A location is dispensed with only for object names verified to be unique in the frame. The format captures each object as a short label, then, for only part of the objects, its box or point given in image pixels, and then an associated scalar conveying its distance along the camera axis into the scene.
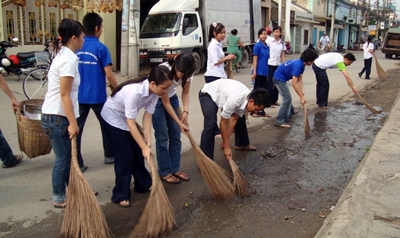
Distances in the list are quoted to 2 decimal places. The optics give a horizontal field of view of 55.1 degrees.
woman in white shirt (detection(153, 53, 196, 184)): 3.81
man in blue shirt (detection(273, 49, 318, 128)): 6.24
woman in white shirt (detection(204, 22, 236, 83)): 5.57
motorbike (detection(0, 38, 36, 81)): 9.23
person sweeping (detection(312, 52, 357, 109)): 7.26
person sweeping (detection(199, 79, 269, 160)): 3.88
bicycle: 8.12
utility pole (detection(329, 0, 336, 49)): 34.84
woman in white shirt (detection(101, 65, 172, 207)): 3.09
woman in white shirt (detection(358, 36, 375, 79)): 13.83
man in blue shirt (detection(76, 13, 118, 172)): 3.95
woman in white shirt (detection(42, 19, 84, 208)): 3.01
